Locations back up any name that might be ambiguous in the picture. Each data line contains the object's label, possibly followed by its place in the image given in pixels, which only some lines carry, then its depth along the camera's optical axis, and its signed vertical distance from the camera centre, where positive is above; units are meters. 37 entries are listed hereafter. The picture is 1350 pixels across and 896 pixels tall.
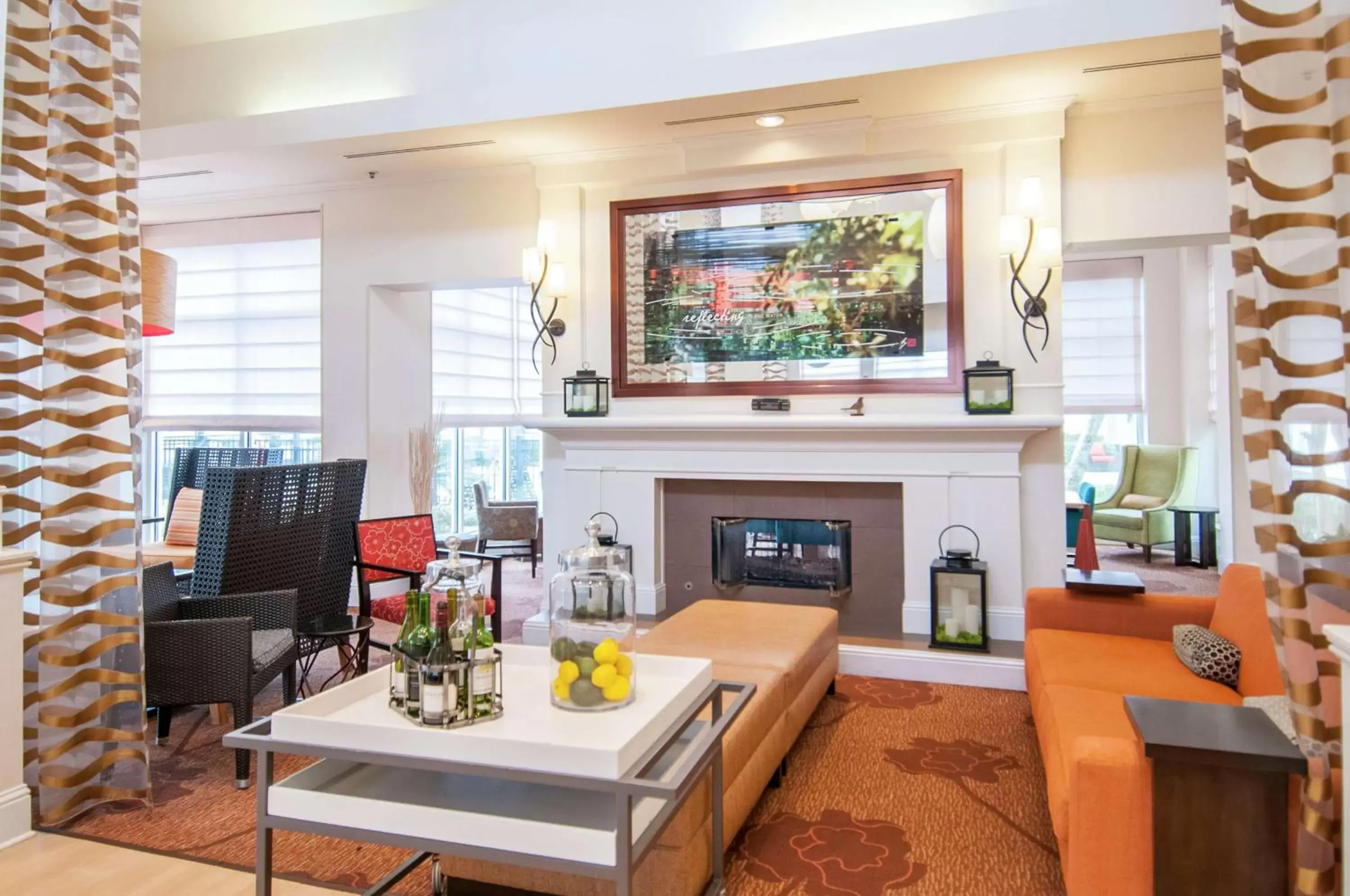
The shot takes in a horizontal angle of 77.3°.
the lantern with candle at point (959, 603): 4.00 -0.74
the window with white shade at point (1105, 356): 7.86 +0.86
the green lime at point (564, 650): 1.88 -0.44
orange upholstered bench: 1.98 -0.82
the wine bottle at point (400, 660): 1.85 -0.46
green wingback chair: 7.06 -0.39
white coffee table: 1.59 -0.68
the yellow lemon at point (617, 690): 1.84 -0.52
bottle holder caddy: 1.75 -0.47
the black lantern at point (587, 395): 4.82 +0.33
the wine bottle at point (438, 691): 1.74 -0.49
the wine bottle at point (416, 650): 1.81 -0.42
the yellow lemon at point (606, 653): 1.83 -0.44
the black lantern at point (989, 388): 4.11 +0.30
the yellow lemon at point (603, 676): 1.83 -0.49
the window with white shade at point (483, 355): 7.13 +0.89
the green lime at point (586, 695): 1.84 -0.53
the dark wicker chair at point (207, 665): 2.91 -0.73
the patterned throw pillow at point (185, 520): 4.89 -0.38
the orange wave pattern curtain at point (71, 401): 2.61 +0.18
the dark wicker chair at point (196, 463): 5.45 -0.05
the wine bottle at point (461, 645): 1.76 -0.41
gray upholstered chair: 6.71 -0.56
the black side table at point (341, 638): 3.57 -0.84
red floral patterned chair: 3.92 -0.51
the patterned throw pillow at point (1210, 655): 2.64 -0.66
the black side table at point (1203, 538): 6.79 -0.73
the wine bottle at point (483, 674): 1.78 -0.47
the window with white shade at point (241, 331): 6.04 +0.92
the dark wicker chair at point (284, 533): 3.46 -0.34
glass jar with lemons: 1.84 -0.41
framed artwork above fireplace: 4.30 +0.86
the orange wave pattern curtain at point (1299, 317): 1.82 +0.29
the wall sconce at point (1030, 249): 3.96 +0.94
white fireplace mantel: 4.16 -0.09
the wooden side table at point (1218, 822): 1.68 -0.75
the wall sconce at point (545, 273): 4.77 +1.02
